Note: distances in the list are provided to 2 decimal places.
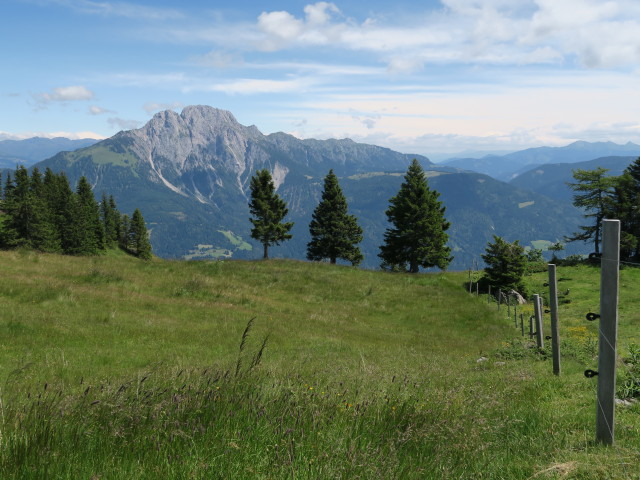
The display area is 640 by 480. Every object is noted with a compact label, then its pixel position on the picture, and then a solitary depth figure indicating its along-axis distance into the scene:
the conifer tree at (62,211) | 78.56
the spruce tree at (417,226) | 48.81
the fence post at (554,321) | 9.40
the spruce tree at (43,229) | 66.57
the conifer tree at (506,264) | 34.69
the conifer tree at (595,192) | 48.06
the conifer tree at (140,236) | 104.50
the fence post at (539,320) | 12.21
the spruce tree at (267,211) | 56.12
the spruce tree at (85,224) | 79.75
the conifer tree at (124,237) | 113.71
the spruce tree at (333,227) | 57.84
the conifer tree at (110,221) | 108.88
